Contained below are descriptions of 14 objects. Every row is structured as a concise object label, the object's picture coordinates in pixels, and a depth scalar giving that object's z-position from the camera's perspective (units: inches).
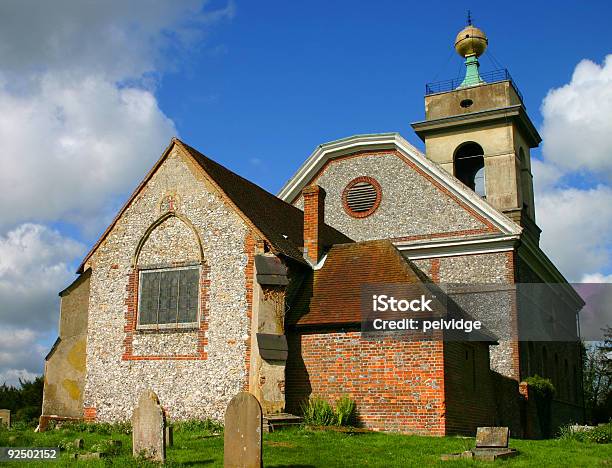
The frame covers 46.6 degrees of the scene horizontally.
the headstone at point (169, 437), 585.6
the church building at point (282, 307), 737.0
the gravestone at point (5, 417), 814.5
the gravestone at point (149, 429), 516.1
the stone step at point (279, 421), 677.9
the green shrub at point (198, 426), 716.0
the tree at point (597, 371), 1884.8
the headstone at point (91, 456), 524.7
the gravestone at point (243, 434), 465.4
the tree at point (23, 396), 1159.0
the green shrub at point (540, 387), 972.6
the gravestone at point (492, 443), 549.0
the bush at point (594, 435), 705.6
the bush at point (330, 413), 708.7
